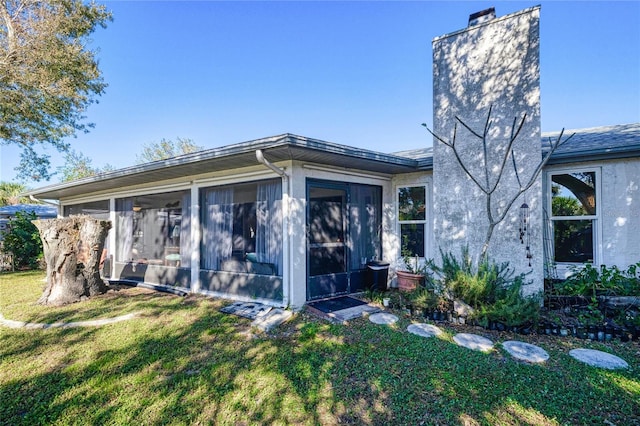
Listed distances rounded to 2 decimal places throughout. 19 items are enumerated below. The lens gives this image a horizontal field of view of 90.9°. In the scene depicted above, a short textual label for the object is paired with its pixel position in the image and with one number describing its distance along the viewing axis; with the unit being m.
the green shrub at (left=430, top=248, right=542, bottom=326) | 4.43
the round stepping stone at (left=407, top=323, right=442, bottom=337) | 4.41
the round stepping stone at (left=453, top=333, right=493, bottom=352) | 3.95
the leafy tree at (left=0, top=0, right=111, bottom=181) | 9.38
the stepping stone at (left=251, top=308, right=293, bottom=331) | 4.73
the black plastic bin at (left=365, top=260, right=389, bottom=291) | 6.50
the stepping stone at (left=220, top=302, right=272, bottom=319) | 5.22
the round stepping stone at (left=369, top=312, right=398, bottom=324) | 4.93
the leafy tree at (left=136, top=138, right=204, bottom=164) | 30.33
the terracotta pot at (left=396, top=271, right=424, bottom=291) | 6.30
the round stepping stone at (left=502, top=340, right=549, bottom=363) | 3.60
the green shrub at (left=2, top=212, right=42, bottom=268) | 11.36
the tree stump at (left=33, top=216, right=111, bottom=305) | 6.43
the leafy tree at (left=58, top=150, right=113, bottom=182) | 28.48
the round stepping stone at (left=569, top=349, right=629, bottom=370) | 3.40
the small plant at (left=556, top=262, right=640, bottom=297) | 4.58
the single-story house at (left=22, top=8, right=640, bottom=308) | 5.34
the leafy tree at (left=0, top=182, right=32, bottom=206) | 21.34
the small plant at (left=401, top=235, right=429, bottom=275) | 6.56
